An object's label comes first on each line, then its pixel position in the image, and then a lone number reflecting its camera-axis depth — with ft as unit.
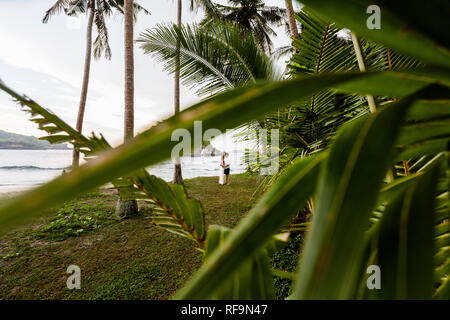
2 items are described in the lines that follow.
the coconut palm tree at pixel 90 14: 25.21
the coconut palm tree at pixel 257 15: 34.91
